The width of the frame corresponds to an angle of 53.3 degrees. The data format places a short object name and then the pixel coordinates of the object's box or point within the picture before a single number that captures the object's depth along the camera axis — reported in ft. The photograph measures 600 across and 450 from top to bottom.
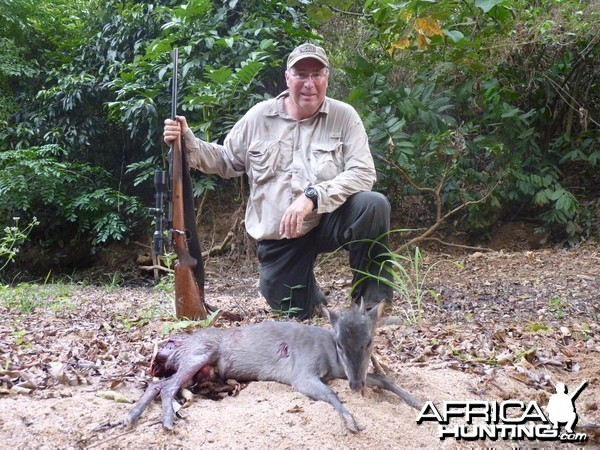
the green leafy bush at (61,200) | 26.12
